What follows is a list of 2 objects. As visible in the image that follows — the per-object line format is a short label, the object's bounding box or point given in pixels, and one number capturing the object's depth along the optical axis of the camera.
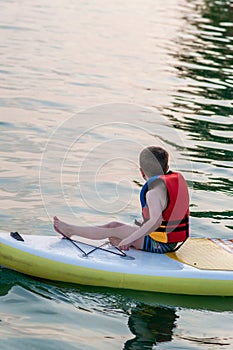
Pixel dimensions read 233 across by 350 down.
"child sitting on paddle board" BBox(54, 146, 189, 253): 12.84
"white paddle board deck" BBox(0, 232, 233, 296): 12.55
